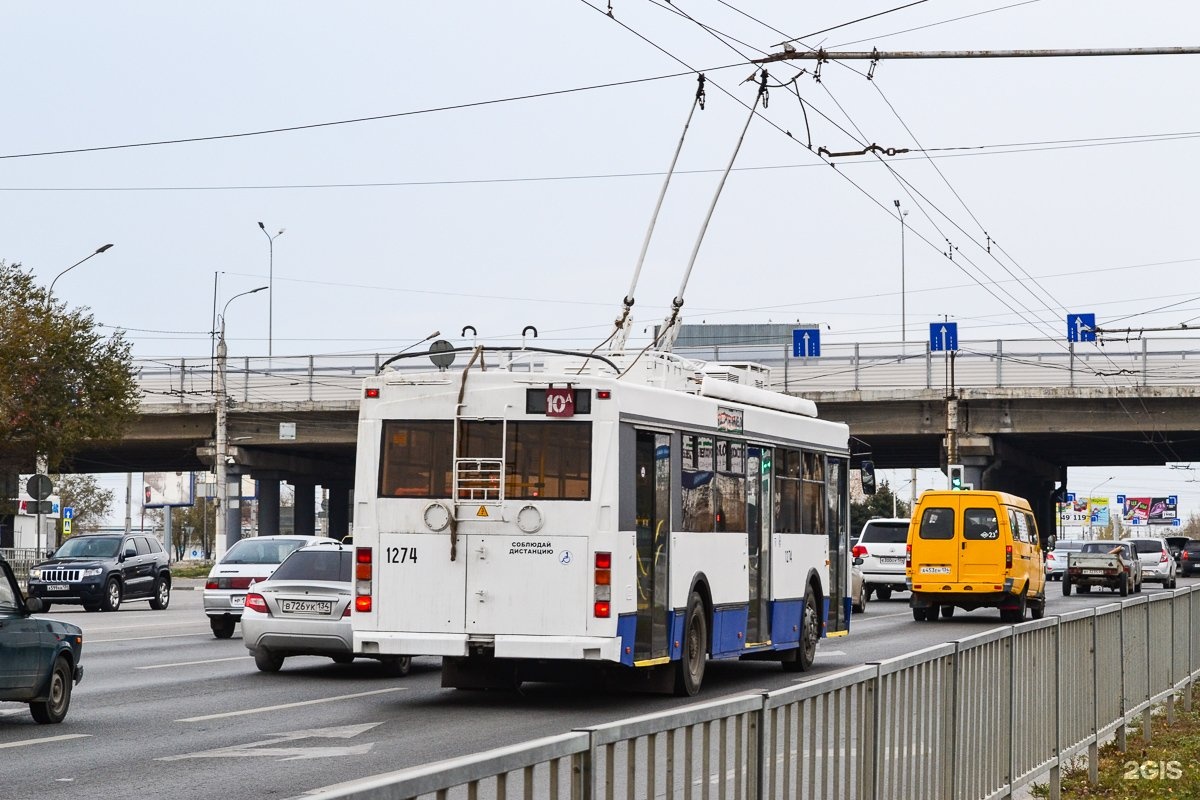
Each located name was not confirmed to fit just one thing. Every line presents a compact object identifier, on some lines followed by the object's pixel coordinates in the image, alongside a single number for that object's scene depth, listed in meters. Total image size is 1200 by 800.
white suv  42.00
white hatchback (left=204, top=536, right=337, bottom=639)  26.06
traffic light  53.47
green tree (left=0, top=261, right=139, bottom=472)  47.78
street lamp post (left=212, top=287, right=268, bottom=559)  58.97
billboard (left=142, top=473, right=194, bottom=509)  103.94
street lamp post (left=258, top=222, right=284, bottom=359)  75.07
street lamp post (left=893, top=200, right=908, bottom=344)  77.28
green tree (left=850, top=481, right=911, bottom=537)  115.51
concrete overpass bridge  55.44
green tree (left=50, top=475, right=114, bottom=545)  111.19
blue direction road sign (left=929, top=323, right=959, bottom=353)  51.47
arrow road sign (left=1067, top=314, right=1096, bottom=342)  49.19
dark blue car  13.18
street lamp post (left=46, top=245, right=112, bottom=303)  50.63
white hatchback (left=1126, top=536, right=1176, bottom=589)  58.03
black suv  36.44
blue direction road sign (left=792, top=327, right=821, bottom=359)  56.03
